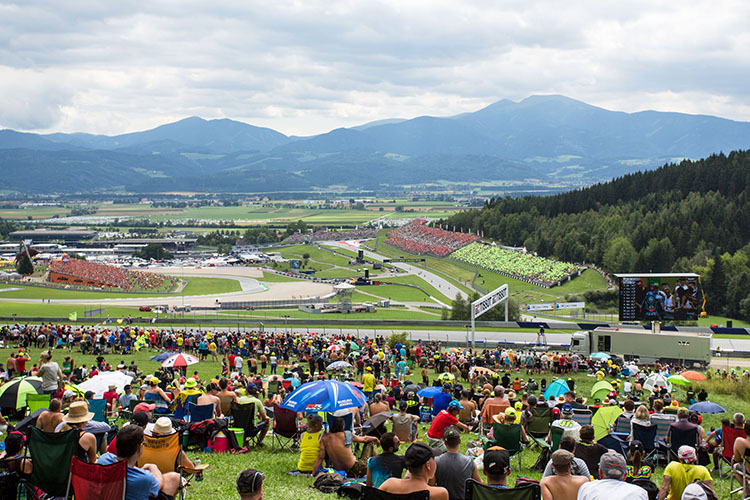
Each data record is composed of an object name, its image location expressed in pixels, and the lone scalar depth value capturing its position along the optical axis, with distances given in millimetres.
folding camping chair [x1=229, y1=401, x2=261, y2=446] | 13633
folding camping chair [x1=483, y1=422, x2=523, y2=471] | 12141
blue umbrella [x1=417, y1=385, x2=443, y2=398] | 17688
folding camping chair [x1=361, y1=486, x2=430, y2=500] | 7031
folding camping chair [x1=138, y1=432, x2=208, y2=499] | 9578
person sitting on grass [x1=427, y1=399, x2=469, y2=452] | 11758
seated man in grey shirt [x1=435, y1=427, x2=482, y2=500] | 8258
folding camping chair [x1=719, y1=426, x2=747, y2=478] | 12422
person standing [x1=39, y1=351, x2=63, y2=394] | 17234
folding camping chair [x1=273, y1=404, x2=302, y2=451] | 13531
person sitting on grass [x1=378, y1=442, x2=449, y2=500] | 7289
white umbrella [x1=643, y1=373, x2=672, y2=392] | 22984
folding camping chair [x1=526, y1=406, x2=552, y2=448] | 14008
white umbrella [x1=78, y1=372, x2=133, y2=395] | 17500
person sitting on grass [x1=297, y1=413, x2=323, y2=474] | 11305
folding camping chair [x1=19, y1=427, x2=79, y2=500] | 8570
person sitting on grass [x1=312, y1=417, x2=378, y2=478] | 10906
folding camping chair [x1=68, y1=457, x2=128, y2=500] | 7527
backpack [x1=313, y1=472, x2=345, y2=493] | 10305
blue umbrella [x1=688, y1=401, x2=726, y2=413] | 18234
